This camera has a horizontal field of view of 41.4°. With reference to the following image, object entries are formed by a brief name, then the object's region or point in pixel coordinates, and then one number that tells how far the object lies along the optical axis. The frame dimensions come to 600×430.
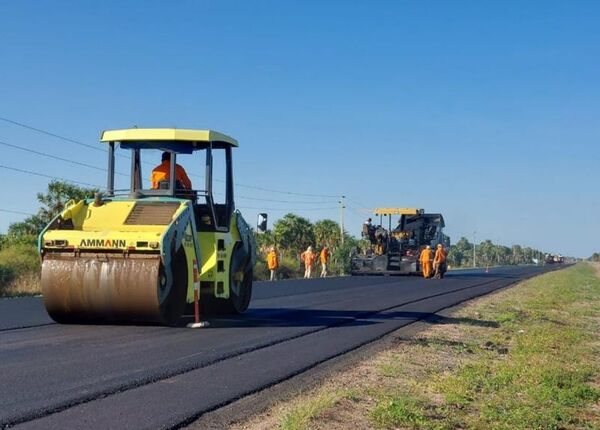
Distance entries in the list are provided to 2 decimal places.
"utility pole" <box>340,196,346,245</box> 56.83
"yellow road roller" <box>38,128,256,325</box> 10.15
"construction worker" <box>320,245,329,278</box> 36.97
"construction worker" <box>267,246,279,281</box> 32.06
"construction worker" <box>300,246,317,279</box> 35.19
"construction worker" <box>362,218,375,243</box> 37.78
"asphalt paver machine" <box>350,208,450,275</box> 37.09
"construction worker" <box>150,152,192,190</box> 11.62
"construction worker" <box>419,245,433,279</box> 34.88
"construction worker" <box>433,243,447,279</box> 34.53
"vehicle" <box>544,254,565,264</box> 133.88
